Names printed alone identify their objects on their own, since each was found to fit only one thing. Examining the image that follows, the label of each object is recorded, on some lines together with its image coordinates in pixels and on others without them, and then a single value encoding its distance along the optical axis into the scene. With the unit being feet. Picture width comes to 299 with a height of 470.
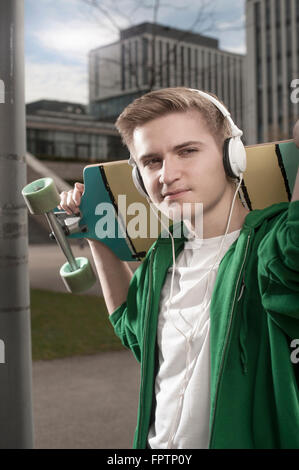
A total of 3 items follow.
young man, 4.14
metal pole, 6.64
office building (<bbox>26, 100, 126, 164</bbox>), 132.05
